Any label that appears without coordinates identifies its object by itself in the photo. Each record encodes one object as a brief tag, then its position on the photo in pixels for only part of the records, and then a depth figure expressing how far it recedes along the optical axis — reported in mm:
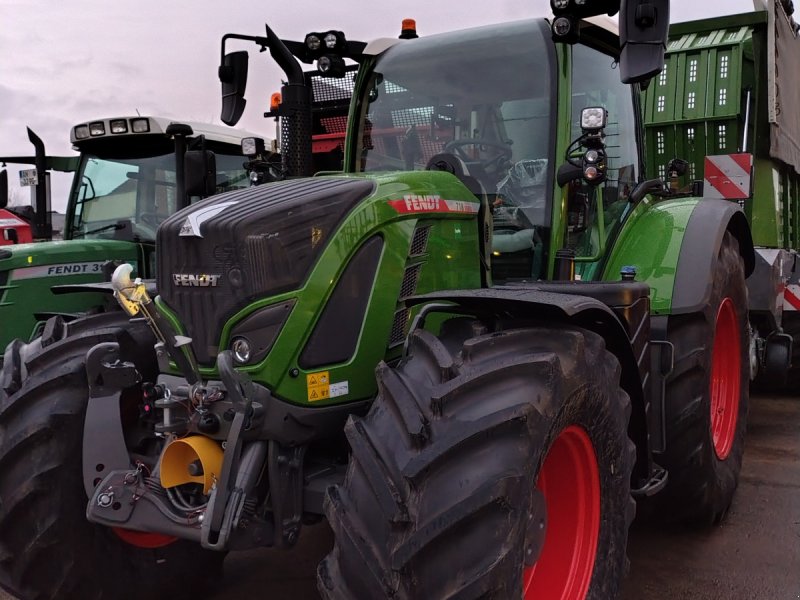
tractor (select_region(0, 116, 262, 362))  6262
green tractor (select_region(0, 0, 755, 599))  2100
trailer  6332
